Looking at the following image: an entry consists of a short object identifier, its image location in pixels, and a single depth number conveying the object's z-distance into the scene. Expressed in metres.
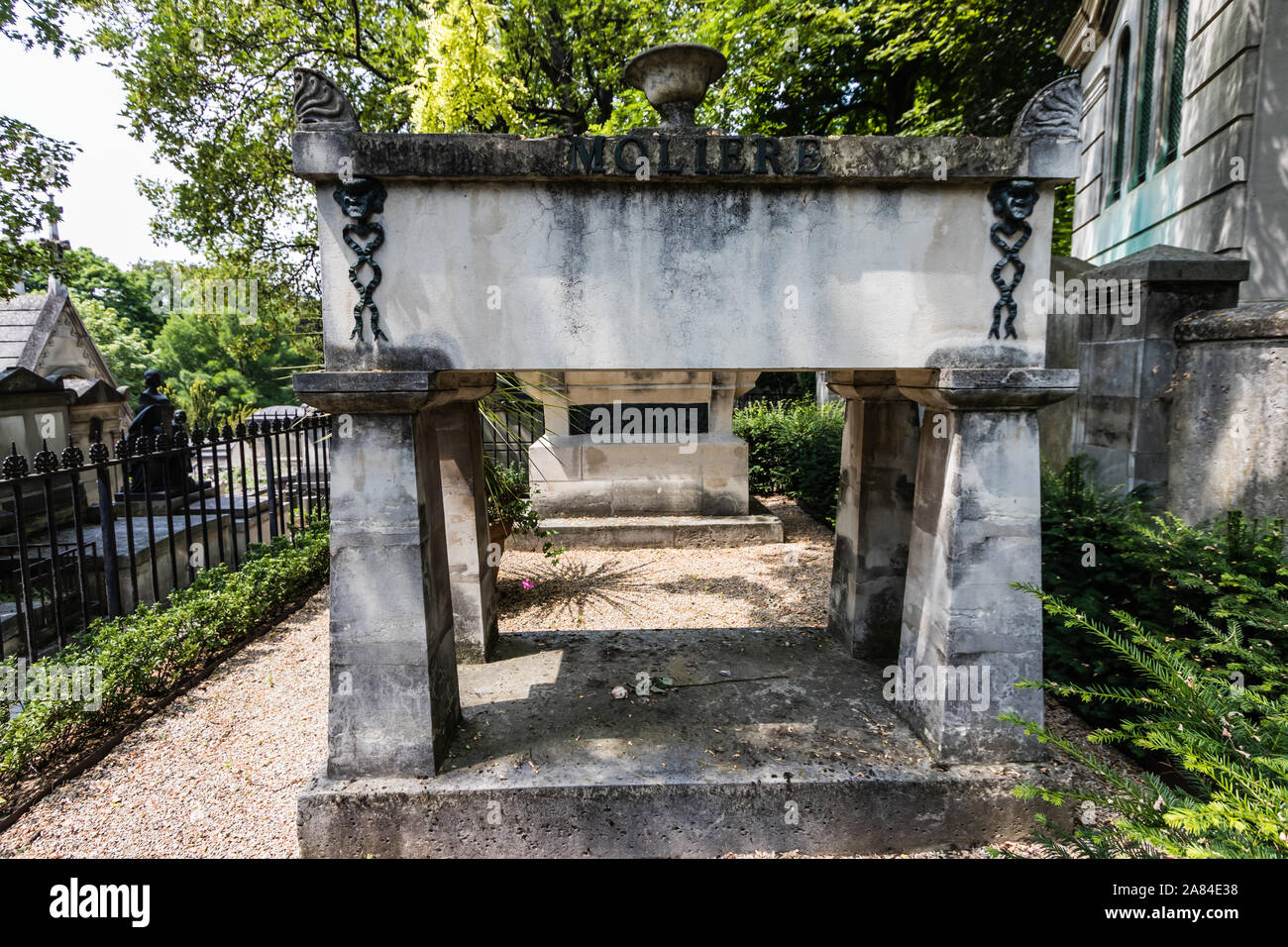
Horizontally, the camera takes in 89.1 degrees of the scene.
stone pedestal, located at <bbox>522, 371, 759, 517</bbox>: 9.59
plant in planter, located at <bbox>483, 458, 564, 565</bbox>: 7.05
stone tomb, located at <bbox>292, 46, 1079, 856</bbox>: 2.95
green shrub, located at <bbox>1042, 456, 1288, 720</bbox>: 3.27
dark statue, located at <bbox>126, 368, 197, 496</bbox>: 8.79
